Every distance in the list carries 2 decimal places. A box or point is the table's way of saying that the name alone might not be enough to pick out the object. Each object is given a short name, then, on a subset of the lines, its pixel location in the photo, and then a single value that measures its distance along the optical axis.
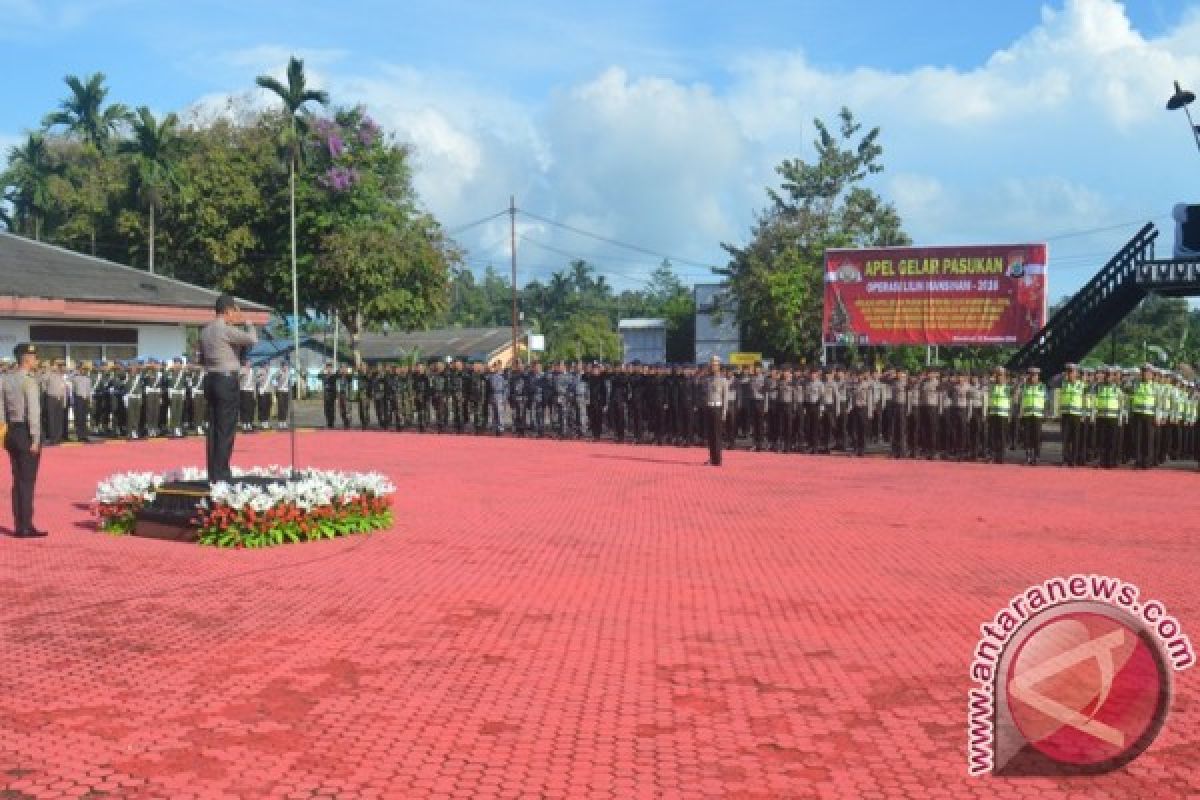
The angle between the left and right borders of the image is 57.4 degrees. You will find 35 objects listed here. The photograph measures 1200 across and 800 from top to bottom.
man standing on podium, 10.48
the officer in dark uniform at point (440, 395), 26.17
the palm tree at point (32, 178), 49.28
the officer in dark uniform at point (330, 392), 27.19
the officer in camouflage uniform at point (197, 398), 24.30
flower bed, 9.97
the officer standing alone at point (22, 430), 10.29
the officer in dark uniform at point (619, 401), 23.47
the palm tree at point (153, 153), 42.25
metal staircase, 22.58
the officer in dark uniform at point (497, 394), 25.23
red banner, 25.05
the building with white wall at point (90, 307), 26.91
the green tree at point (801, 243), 39.31
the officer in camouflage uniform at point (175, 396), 23.73
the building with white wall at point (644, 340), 82.94
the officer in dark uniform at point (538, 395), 24.59
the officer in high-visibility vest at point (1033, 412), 18.67
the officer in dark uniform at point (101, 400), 23.34
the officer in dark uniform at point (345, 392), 27.16
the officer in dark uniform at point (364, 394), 27.14
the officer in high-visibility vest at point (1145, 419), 18.11
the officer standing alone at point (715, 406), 17.72
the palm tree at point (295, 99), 40.25
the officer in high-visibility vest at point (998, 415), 18.91
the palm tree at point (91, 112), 55.62
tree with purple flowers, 40.97
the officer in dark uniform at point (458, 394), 25.92
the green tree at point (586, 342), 70.50
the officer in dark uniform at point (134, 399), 22.97
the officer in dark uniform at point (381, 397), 26.98
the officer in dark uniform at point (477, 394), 25.56
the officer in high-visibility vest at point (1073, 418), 18.42
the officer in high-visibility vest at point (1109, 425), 18.25
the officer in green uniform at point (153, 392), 23.30
